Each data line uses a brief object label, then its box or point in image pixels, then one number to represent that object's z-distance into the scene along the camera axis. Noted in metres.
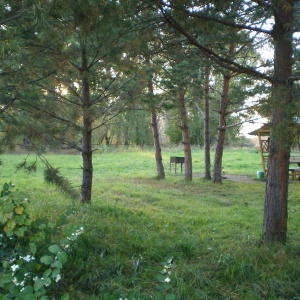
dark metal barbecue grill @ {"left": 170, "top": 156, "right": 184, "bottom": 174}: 15.80
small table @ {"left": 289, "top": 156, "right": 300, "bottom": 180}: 14.09
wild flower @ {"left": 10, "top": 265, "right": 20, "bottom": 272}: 2.63
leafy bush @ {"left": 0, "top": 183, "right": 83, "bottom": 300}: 2.38
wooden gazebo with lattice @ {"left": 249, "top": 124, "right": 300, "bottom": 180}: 14.82
